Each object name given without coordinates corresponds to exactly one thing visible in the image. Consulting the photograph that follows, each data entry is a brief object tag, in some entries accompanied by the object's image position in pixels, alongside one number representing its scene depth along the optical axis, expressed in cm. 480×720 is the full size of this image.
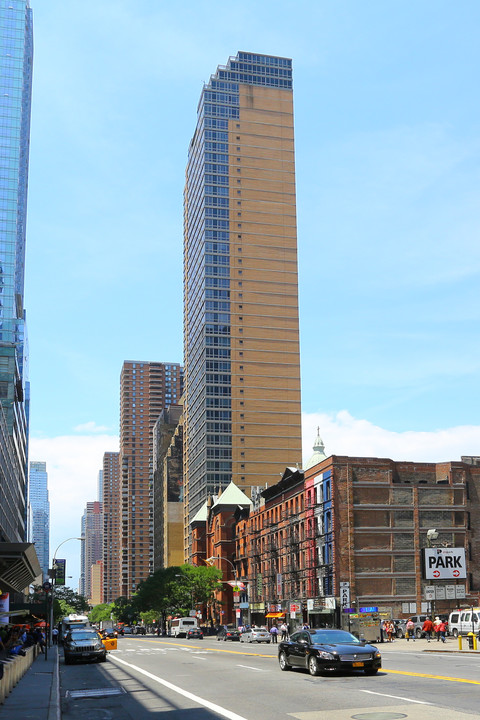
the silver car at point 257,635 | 6956
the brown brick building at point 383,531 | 7475
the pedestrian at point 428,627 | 4990
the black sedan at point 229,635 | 7981
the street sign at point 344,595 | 7280
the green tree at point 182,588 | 11081
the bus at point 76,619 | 9191
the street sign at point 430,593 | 6738
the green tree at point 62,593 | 18700
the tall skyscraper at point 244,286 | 15750
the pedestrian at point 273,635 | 6639
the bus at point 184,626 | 9139
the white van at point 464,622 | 4820
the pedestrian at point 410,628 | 6155
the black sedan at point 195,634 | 8819
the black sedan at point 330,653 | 2312
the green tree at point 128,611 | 18555
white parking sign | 7238
